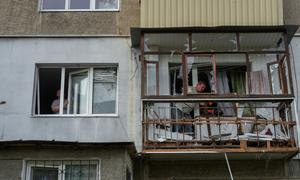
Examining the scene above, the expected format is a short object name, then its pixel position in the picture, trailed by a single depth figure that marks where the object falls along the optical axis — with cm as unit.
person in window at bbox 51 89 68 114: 1375
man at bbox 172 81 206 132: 1313
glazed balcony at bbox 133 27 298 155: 1239
